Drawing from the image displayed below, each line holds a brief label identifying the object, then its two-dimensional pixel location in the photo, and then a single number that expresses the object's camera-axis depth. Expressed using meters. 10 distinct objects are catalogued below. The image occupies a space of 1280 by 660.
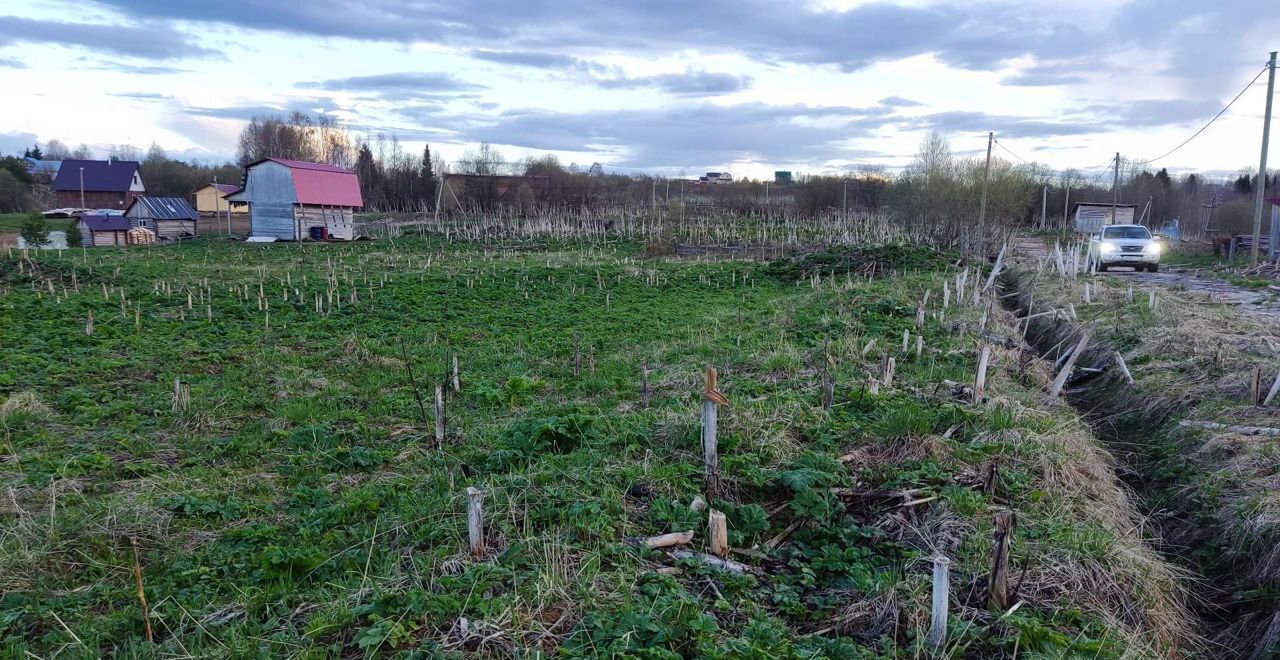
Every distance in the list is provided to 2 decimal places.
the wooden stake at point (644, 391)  7.01
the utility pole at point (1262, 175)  20.42
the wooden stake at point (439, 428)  5.80
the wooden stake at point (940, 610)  3.18
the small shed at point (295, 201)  34.78
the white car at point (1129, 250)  20.86
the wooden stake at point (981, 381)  6.36
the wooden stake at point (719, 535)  4.02
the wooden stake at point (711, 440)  4.63
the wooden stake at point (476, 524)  3.81
